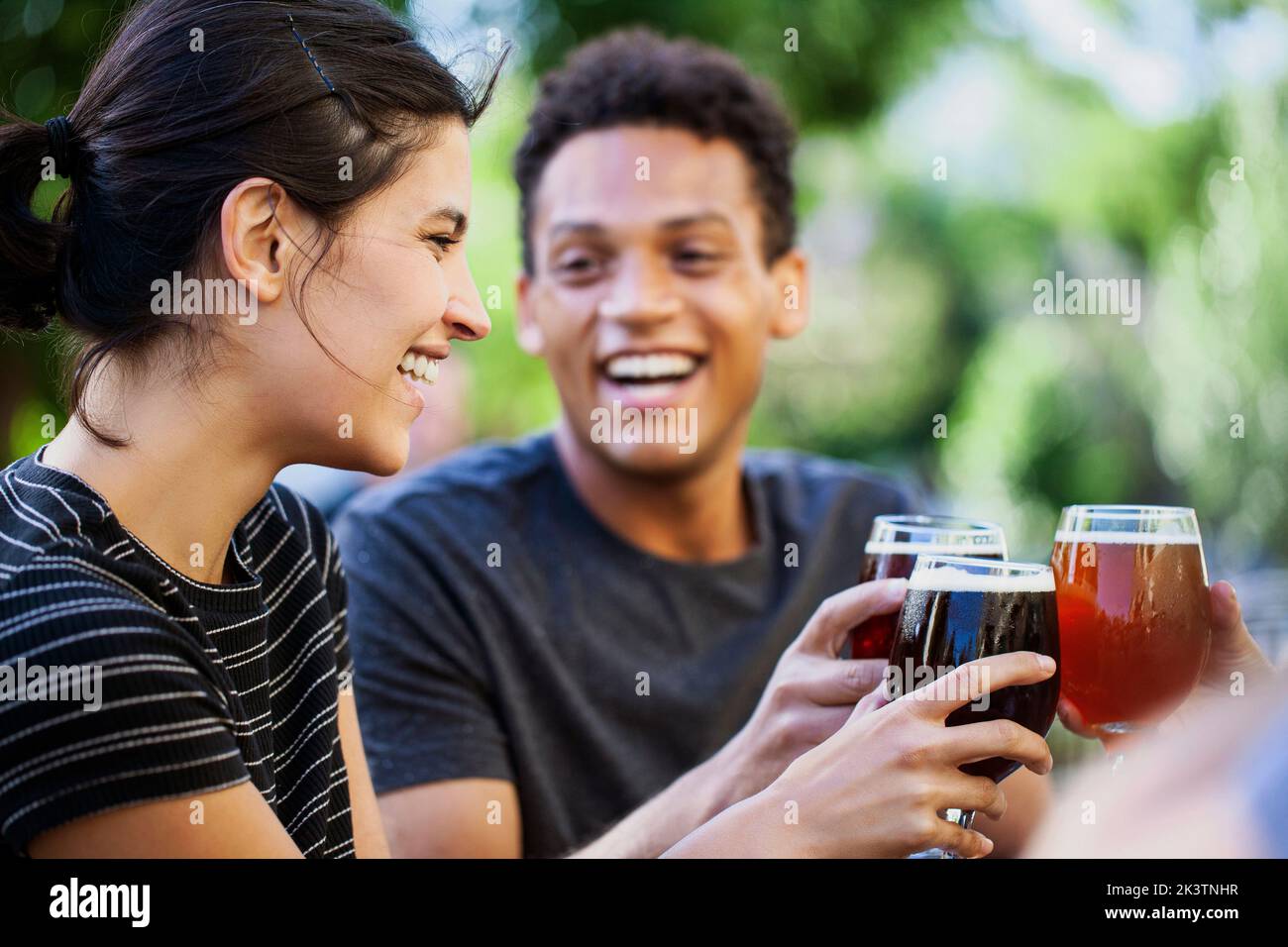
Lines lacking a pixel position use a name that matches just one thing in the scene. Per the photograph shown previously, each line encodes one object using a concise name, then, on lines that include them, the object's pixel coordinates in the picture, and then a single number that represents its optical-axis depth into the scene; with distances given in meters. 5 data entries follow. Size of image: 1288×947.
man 1.22
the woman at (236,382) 0.79
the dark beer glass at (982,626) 0.81
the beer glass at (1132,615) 0.87
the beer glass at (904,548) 0.92
